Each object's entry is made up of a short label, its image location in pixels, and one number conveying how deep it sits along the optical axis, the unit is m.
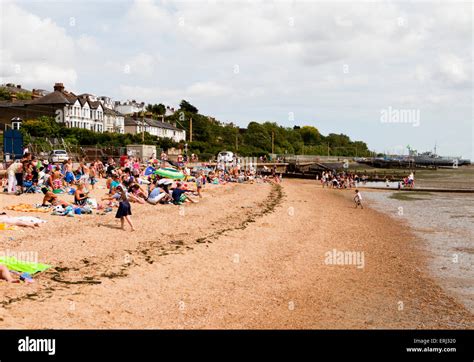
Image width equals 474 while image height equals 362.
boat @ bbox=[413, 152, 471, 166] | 130.91
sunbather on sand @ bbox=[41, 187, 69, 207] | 16.28
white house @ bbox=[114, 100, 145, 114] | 109.92
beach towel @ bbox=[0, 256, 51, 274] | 8.95
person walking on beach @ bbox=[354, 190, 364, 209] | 29.52
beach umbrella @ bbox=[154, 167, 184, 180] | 25.65
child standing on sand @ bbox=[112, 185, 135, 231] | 13.77
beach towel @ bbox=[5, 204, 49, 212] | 15.33
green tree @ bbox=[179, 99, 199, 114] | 120.06
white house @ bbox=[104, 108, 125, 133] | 79.50
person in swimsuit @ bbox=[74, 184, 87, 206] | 16.92
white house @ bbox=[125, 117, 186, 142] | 84.94
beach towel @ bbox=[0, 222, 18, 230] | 12.19
